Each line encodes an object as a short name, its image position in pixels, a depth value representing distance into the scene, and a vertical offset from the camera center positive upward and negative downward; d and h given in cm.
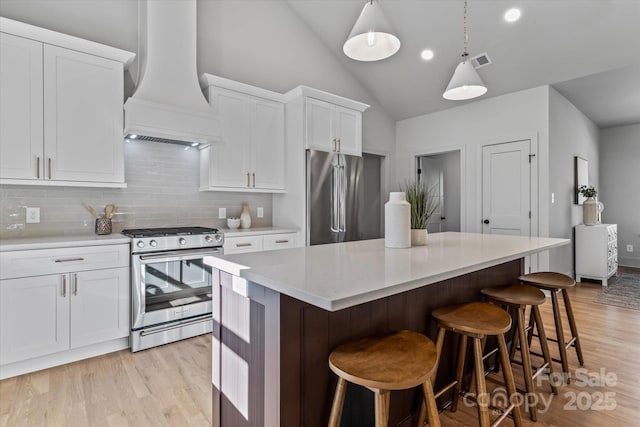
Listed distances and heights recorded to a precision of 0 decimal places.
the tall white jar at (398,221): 189 -5
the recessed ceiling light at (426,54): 440 +210
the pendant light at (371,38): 185 +105
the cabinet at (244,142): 347 +79
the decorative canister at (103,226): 299 -12
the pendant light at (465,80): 243 +97
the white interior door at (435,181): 589 +58
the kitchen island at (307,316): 114 -43
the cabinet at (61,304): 227 -67
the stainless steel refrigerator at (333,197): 383 +18
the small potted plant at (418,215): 208 -2
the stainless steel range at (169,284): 273 -62
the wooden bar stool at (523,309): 183 -56
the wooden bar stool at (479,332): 146 -53
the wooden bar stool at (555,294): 222 -56
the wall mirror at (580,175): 525 +61
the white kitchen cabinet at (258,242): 330 -30
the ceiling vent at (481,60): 420 +194
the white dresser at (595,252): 492 -60
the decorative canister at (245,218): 389 -6
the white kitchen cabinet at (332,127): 391 +106
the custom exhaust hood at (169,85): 293 +119
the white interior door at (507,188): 449 +34
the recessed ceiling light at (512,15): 358 +213
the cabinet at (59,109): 245 +82
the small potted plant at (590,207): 532 +9
